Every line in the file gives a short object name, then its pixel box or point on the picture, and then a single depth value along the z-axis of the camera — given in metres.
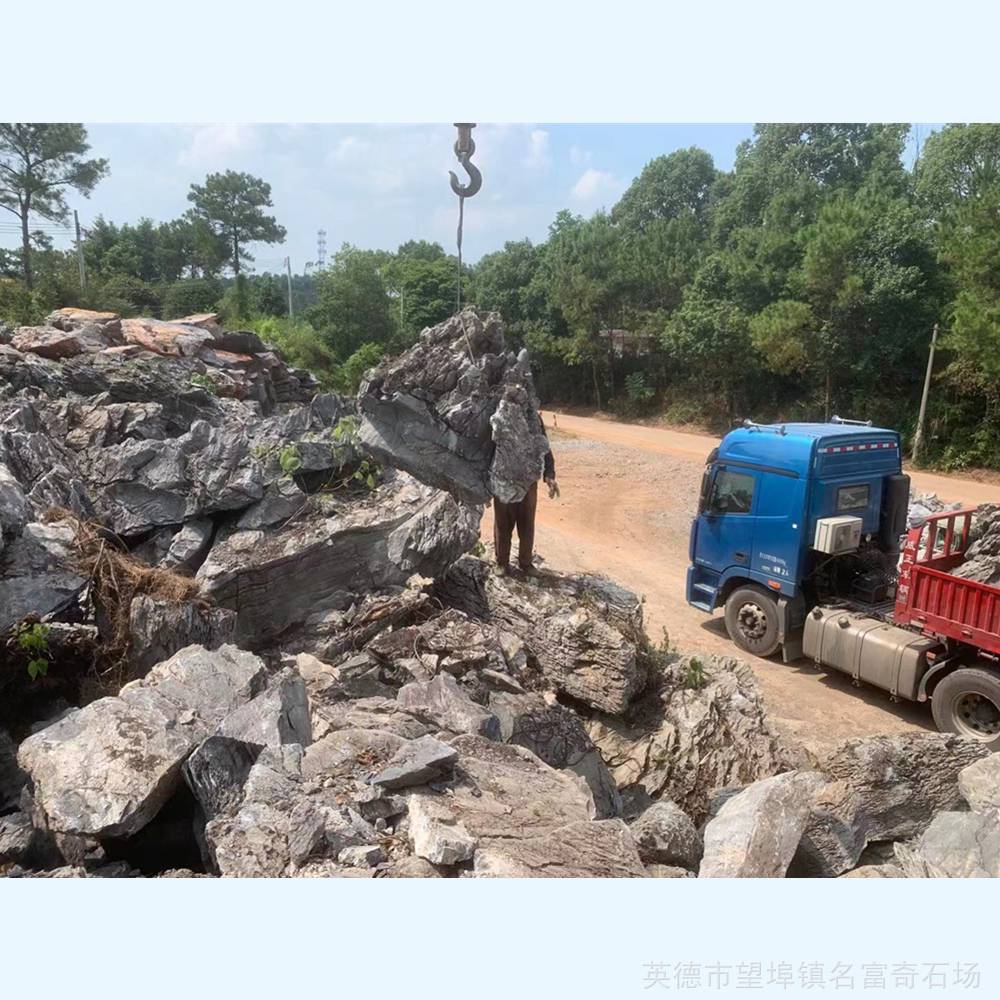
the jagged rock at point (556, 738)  5.61
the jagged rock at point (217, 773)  3.89
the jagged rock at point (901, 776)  5.20
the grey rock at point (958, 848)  4.09
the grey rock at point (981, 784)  4.94
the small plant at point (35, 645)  5.44
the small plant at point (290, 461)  7.62
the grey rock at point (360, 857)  3.43
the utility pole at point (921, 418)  20.77
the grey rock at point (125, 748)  3.81
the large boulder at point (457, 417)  7.31
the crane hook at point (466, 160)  5.12
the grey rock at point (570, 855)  3.49
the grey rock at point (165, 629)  5.78
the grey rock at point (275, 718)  4.23
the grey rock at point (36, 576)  5.54
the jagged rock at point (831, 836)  4.57
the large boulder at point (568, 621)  6.65
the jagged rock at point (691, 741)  6.01
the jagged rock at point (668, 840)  4.43
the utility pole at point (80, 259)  28.26
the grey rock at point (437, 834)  3.48
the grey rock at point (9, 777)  4.71
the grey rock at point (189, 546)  6.93
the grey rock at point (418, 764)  3.99
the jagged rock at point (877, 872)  4.27
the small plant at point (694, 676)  6.96
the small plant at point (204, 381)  13.91
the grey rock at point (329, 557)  6.62
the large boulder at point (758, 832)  3.99
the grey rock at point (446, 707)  5.12
